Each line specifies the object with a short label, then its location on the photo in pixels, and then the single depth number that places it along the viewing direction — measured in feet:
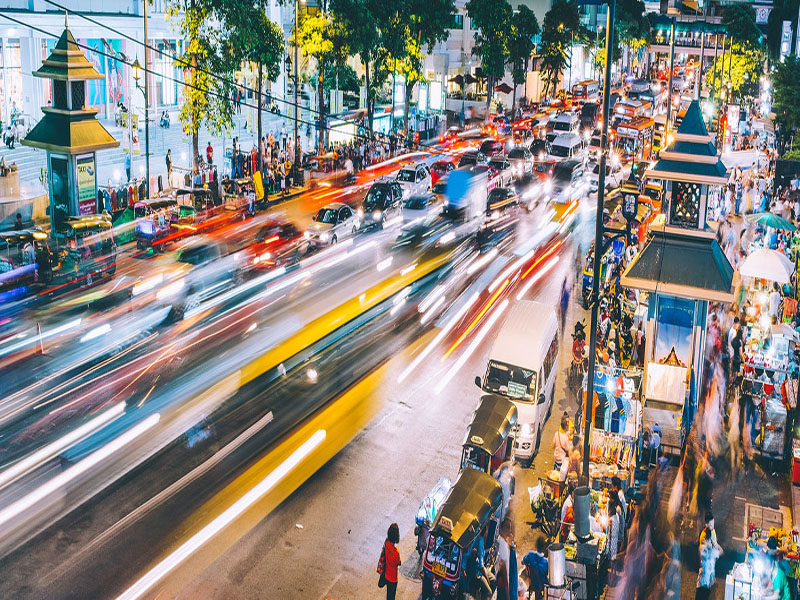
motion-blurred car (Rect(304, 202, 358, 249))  105.70
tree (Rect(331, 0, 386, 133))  156.35
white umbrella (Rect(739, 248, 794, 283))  72.33
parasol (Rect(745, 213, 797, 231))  88.28
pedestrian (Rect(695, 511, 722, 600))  43.98
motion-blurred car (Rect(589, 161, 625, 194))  139.05
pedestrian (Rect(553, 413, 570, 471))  55.21
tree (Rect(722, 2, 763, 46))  240.12
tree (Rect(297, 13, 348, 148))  154.10
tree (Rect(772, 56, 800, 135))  136.98
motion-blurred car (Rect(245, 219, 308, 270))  98.99
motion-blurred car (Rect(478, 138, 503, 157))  167.73
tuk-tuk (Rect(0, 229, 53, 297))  89.25
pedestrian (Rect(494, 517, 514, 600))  43.68
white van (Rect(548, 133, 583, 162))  159.12
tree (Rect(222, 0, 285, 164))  129.18
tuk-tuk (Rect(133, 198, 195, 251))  107.04
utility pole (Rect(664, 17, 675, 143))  120.14
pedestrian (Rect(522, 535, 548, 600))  43.30
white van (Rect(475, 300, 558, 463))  58.08
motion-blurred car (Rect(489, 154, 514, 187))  139.54
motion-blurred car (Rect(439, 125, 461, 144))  194.39
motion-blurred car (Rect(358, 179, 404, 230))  118.62
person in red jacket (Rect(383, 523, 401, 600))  42.50
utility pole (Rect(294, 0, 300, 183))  149.65
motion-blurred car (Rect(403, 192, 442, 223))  119.65
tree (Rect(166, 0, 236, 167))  125.80
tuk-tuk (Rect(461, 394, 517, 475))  53.06
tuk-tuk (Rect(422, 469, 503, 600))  43.38
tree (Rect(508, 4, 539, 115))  227.81
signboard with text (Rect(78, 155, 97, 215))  105.29
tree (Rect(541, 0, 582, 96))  273.13
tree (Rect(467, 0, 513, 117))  220.84
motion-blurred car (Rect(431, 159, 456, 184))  144.77
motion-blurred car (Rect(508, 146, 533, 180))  149.28
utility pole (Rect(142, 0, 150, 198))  124.82
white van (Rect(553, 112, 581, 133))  190.39
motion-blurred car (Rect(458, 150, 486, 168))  149.07
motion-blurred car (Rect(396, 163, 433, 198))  132.36
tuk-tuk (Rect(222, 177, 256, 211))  128.88
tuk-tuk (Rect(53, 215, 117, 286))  95.35
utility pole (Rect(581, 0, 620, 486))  47.90
